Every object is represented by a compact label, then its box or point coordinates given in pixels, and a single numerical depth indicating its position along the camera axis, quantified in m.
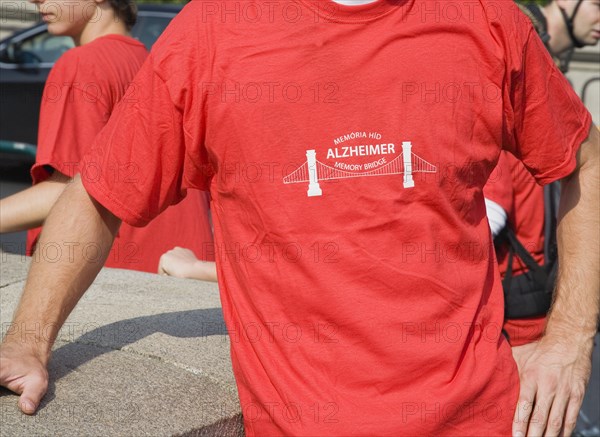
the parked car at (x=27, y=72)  10.46
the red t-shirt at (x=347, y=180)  2.04
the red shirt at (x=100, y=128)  3.50
